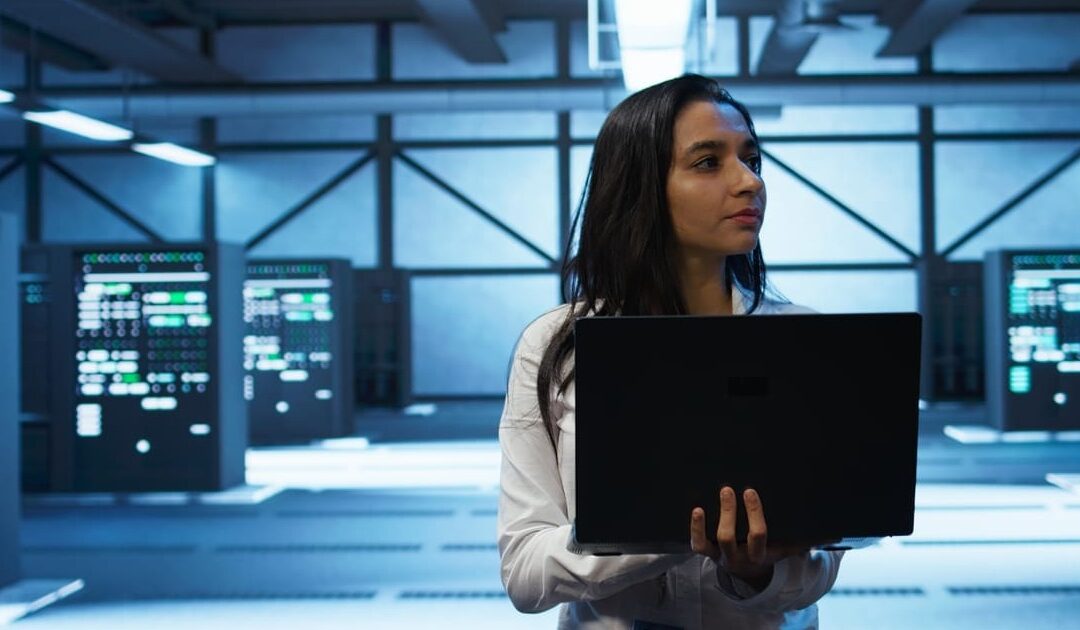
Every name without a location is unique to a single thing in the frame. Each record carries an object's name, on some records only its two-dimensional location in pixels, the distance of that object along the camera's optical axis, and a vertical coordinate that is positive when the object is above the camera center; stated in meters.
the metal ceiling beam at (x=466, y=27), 12.70 +3.40
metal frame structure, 15.70 +2.04
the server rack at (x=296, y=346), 11.28 -0.20
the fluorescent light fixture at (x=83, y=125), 9.28 +1.63
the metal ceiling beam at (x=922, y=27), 13.07 +3.40
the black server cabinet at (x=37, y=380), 8.31 -0.35
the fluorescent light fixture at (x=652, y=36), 7.39 +1.83
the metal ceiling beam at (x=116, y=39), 12.15 +3.24
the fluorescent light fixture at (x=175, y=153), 11.65 +1.77
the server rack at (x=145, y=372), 8.23 -0.31
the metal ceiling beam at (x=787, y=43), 12.77 +3.16
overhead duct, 13.94 +2.64
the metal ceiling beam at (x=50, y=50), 14.87 +3.62
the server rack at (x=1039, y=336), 10.71 -0.18
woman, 1.48 +0.02
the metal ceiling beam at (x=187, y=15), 14.99 +4.01
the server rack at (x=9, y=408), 5.56 -0.36
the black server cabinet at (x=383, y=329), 13.19 -0.05
